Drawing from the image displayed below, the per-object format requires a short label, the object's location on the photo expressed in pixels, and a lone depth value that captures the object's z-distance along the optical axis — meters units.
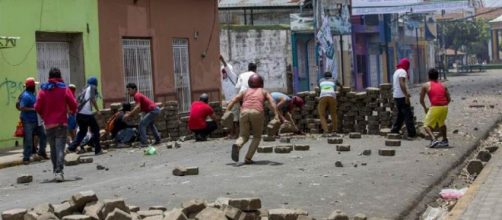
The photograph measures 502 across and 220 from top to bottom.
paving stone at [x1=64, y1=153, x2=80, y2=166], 13.55
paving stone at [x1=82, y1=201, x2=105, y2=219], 7.31
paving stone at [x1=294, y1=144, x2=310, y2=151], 14.23
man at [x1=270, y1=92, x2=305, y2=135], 16.59
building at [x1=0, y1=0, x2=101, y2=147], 17.69
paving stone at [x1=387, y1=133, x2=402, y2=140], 15.96
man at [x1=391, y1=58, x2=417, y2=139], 15.85
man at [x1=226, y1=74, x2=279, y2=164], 12.16
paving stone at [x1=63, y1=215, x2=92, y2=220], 7.07
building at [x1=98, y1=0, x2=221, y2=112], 21.06
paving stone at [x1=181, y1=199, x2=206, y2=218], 7.34
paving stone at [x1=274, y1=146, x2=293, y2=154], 13.84
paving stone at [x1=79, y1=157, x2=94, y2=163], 13.98
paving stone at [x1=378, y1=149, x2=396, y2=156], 13.14
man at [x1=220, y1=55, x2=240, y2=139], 17.58
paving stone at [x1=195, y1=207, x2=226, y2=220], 7.04
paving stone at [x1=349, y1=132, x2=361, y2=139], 16.58
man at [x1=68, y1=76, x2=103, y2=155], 15.34
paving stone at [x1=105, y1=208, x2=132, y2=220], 7.09
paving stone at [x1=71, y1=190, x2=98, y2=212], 7.63
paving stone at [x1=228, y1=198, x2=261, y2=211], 7.41
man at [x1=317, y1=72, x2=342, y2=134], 17.22
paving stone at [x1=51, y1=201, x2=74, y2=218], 7.45
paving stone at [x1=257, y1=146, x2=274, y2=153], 14.05
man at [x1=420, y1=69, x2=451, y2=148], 14.43
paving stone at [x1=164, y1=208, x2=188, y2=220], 6.88
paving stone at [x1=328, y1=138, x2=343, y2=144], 15.34
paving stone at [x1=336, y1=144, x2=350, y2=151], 13.88
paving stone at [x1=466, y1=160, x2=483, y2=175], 11.84
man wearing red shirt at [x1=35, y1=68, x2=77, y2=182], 11.38
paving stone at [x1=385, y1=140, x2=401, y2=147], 14.51
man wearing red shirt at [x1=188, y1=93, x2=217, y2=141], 17.44
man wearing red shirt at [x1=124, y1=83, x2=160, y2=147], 16.61
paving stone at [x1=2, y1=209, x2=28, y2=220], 7.48
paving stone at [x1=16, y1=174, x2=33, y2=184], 11.65
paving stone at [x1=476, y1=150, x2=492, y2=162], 13.07
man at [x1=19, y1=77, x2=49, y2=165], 14.42
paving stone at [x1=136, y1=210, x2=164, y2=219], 7.36
